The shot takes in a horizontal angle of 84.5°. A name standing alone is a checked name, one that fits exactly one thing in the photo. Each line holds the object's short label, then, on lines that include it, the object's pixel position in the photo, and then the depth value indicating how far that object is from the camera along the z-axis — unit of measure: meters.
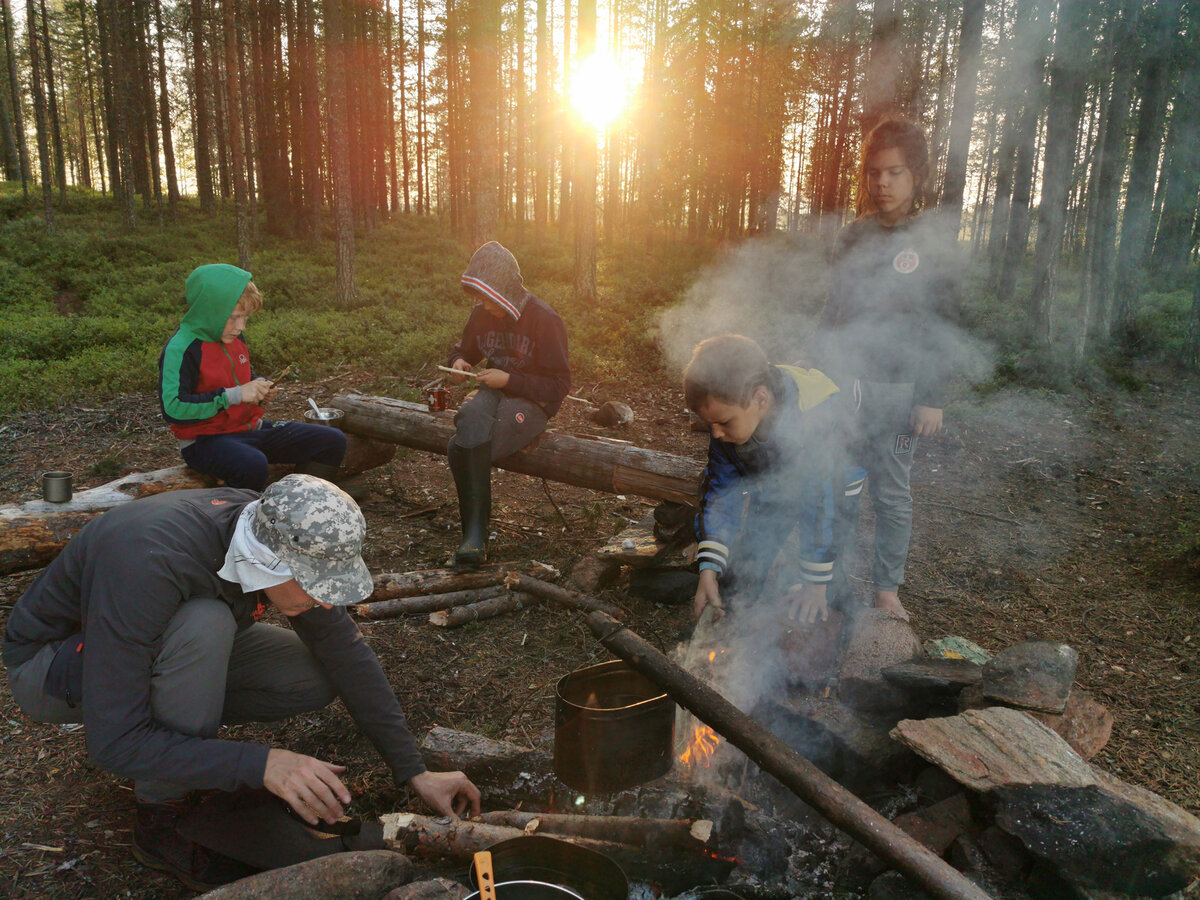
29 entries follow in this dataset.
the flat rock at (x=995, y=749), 2.09
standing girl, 3.33
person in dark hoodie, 4.45
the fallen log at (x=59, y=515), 3.63
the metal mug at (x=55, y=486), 3.82
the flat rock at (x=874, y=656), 2.79
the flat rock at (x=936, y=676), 2.67
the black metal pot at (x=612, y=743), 2.29
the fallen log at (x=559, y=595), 3.87
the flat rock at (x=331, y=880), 1.83
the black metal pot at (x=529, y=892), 1.76
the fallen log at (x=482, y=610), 3.79
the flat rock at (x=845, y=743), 2.52
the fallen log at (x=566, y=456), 4.34
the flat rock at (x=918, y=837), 2.09
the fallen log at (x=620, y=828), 2.11
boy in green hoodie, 3.91
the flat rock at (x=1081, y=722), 2.44
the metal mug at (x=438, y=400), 5.35
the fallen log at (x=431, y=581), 3.96
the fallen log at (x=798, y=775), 1.72
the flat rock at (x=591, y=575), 4.14
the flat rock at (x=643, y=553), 4.05
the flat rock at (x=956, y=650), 3.32
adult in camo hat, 1.81
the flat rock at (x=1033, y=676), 2.42
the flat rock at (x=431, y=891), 1.79
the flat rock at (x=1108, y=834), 1.87
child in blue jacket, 2.74
